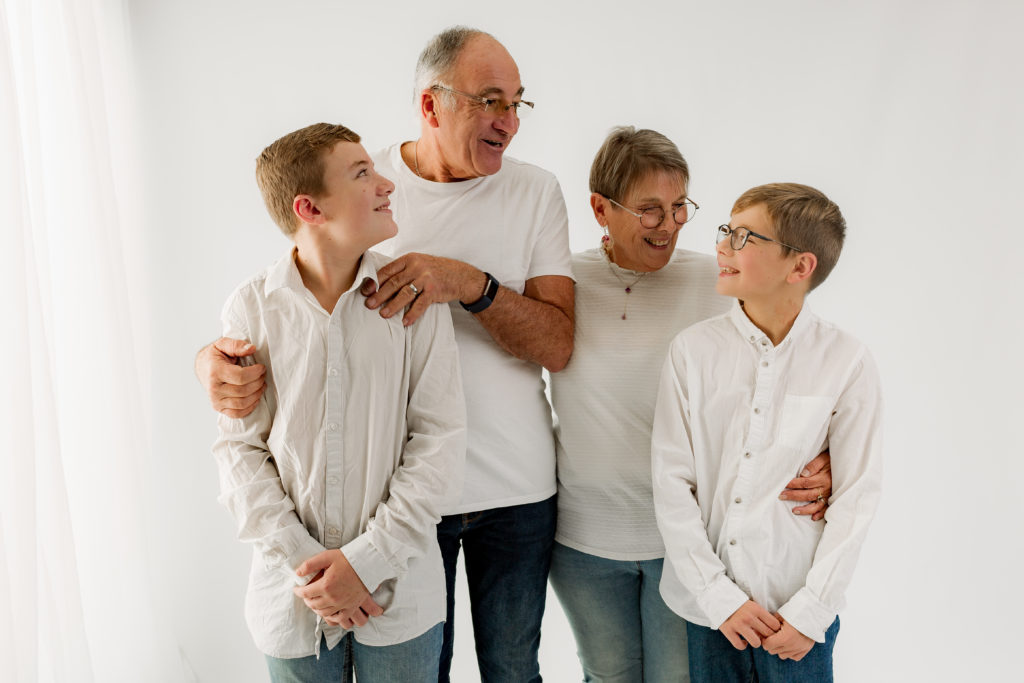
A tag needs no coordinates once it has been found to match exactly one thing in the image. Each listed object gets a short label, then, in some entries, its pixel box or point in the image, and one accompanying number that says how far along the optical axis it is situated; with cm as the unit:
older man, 179
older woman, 183
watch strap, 173
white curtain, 185
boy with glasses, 158
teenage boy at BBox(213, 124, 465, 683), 153
